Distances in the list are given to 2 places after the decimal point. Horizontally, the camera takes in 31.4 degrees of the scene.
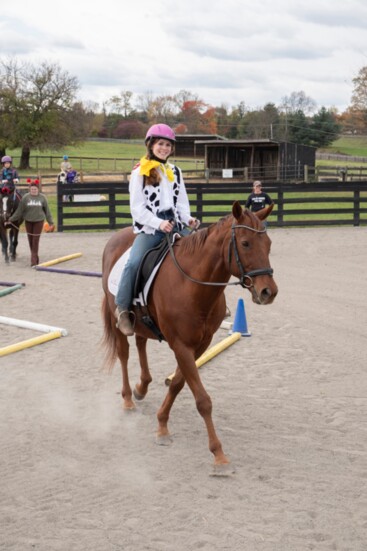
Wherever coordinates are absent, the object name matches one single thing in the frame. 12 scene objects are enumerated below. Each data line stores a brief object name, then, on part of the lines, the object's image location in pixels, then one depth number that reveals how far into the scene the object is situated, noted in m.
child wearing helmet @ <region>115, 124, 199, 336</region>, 5.49
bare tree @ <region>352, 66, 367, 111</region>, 60.88
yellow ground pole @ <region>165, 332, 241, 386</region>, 7.27
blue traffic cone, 8.44
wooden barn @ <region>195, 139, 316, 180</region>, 42.56
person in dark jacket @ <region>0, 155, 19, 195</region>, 14.51
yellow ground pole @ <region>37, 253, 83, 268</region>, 13.83
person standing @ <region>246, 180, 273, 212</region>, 16.28
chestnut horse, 4.59
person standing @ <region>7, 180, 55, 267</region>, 14.06
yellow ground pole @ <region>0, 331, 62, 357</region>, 7.63
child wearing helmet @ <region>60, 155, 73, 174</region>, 26.41
